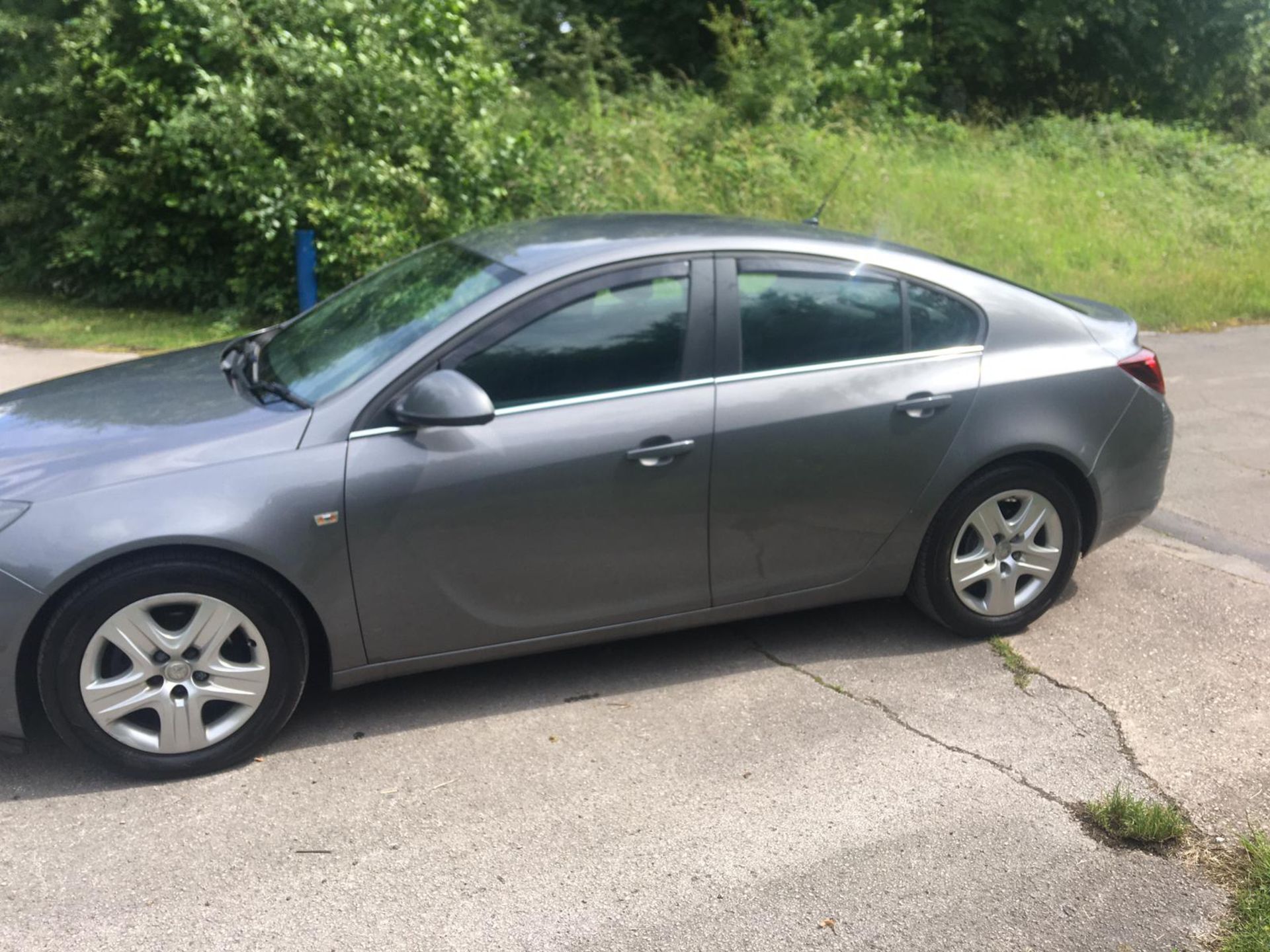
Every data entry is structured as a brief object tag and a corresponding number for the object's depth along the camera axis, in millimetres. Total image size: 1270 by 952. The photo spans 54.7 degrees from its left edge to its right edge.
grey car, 3508
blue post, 10336
